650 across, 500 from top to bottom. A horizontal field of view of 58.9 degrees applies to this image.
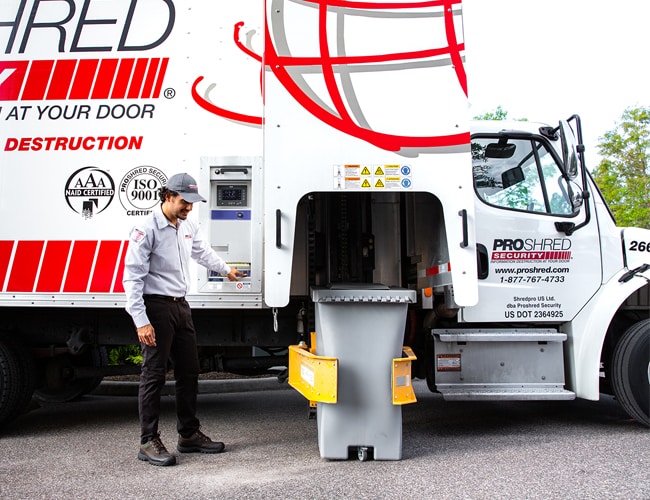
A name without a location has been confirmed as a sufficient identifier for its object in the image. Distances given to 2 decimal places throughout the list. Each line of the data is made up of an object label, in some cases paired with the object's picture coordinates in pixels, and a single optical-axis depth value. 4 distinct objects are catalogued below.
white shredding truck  3.92
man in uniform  3.71
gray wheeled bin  3.69
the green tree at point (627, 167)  19.85
